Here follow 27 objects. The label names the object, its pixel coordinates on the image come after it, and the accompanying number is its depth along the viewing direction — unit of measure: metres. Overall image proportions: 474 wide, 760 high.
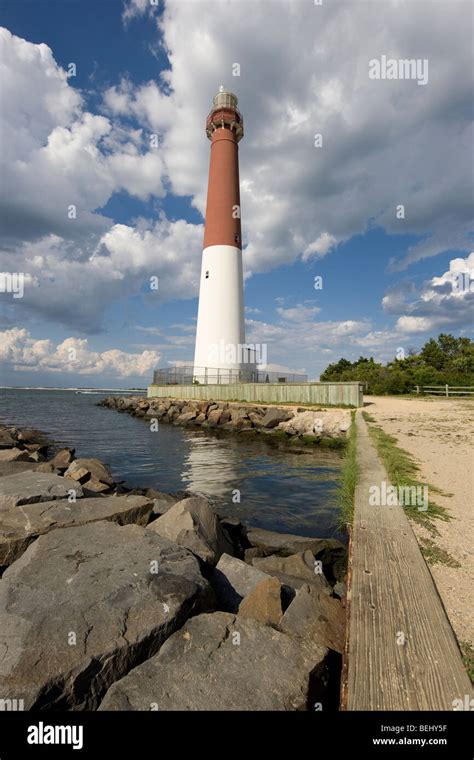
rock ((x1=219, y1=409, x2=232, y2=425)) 23.50
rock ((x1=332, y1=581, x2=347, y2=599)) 4.22
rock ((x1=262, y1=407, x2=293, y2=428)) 20.52
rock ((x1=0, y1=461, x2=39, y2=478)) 8.61
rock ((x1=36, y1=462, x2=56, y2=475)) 8.99
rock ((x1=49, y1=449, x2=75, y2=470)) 10.28
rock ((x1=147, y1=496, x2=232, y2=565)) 4.57
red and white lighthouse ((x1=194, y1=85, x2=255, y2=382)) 30.06
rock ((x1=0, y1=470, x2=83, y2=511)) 5.40
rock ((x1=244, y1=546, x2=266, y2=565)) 5.46
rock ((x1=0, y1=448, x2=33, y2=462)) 10.06
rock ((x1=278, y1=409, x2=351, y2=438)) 17.34
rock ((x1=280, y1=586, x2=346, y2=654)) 3.05
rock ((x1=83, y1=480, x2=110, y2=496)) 8.15
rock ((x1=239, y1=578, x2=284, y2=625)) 3.32
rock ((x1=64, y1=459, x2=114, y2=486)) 8.71
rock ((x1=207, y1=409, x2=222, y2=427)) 23.84
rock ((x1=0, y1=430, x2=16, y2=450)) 13.01
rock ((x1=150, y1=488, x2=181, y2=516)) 6.06
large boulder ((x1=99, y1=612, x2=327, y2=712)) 2.37
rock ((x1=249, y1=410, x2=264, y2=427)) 21.28
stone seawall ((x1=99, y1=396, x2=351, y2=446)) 17.78
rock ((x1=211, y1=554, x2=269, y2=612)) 3.87
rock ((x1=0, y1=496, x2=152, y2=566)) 4.27
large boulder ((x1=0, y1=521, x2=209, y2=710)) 2.39
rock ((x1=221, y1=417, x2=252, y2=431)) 21.73
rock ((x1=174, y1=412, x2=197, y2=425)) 26.23
